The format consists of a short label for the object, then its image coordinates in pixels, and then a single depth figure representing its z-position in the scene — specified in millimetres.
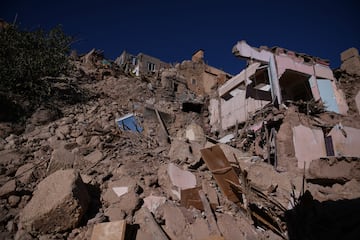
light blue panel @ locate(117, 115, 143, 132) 8578
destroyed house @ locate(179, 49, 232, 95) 26031
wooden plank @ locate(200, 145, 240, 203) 5543
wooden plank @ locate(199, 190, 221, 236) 4387
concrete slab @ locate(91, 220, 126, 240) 3381
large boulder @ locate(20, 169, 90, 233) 3391
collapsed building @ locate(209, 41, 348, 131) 10133
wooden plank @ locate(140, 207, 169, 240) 3813
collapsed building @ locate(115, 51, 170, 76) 27425
